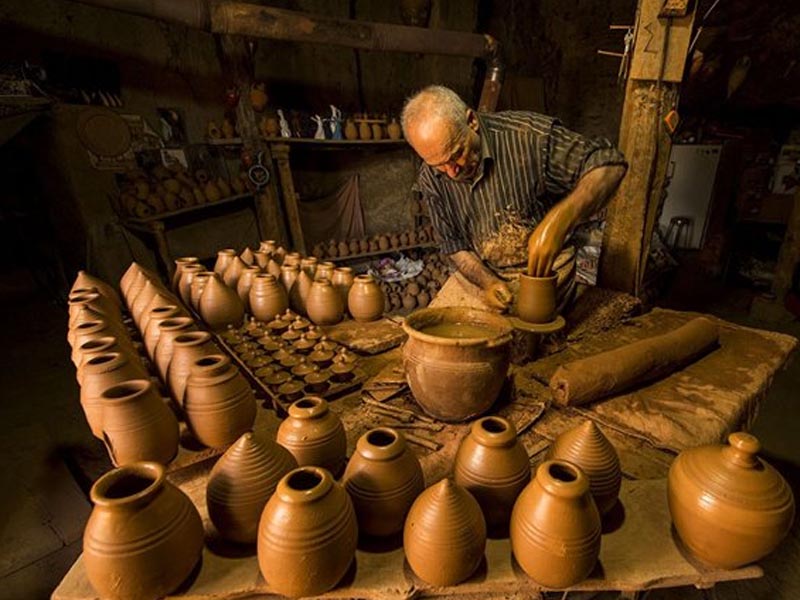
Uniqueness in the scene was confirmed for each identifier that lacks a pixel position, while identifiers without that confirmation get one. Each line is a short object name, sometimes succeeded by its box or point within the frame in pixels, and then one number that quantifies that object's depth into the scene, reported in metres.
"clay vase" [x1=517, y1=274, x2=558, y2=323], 2.08
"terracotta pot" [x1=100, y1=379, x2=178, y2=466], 1.33
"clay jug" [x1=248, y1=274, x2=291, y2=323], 2.71
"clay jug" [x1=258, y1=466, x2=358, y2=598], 1.04
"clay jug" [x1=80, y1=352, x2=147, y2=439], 1.49
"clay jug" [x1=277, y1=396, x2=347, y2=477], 1.37
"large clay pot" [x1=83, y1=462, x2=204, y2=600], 1.02
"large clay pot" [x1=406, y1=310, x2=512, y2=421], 1.60
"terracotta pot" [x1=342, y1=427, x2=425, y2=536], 1.20
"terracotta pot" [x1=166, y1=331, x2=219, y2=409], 1.61
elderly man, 2.23
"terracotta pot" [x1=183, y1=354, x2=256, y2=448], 1.48
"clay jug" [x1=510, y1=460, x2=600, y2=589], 1.06
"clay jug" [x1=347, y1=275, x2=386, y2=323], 2.81
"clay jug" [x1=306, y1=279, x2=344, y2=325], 2.75
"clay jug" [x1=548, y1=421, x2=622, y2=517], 1.25
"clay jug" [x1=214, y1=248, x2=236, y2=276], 3.18
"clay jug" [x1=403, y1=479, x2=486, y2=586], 1.09
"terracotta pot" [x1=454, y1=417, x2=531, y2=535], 1.24
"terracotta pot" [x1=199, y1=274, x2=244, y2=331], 2.60
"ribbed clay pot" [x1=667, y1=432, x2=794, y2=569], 1.10
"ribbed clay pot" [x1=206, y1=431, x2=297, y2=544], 1.18
